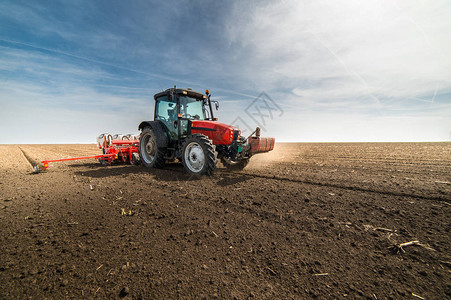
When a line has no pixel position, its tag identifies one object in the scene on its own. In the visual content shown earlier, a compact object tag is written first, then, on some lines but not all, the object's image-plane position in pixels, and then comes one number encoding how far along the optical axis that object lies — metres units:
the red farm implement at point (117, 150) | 8.27
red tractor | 5.79
